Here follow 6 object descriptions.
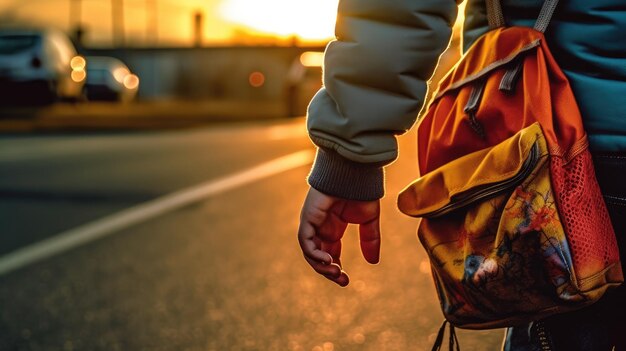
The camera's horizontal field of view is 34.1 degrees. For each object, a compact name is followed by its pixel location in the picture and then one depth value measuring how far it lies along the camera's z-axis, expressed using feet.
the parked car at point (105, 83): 131.95
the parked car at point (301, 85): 85.76
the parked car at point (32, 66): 71.00
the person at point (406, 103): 5.56
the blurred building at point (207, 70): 285.43
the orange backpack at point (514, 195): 5.34
